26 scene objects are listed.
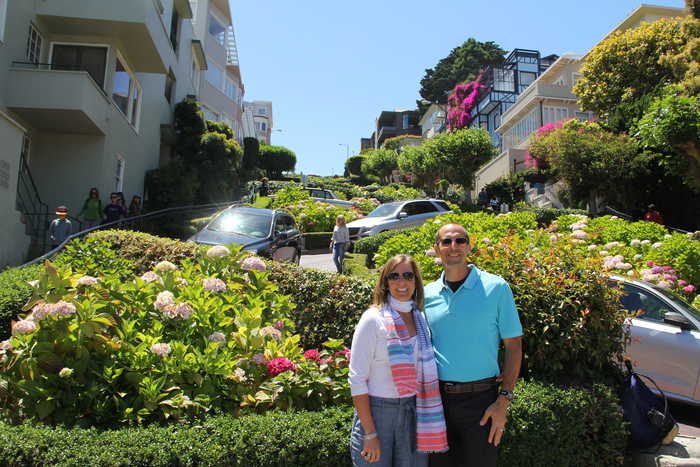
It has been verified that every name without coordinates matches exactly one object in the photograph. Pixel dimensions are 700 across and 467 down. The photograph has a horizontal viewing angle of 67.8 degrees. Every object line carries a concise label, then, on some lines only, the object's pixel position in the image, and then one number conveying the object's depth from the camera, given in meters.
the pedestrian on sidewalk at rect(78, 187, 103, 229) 12.64
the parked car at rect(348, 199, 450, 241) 17.09
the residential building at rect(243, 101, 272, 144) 118.37
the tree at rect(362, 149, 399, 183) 70.38
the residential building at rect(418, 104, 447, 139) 73.31
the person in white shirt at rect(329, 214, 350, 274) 13.21
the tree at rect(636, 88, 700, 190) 18.12
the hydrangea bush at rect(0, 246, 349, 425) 3.67
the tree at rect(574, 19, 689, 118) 27.97
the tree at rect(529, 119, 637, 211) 23.66
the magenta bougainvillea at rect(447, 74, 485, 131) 61.28
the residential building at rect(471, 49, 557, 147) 55.97
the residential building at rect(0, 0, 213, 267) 12.06
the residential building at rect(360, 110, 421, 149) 106.38
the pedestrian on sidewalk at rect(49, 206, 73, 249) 10.71
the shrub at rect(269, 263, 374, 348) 5.55
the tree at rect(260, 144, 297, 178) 61.31
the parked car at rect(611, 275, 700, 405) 5.98
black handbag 4.12
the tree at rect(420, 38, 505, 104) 79.94
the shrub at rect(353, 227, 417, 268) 14.84
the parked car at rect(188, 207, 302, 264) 10.26
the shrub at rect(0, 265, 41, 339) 5.63
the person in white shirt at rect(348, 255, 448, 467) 2.71
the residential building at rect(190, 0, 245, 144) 29.29
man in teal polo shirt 2.85
